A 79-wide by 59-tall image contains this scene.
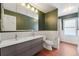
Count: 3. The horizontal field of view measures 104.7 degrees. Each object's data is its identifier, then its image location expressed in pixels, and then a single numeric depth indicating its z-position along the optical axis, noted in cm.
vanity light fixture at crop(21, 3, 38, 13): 174
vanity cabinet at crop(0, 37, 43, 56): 141
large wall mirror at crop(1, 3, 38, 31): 173
